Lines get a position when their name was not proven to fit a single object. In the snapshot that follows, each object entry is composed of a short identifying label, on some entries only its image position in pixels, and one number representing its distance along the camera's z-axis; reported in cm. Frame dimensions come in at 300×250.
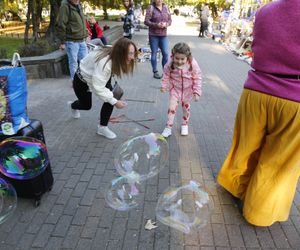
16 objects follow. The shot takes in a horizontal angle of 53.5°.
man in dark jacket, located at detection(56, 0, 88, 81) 595
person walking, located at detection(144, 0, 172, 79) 705
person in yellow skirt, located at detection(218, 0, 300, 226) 206
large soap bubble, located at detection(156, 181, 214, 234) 263
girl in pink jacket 378
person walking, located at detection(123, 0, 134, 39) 1087
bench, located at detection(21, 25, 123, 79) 723
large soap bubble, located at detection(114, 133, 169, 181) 309
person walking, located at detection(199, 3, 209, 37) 1689
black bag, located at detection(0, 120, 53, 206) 276
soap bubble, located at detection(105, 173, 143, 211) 287
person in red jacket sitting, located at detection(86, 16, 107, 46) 877
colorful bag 263
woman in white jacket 345
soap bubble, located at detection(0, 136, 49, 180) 261
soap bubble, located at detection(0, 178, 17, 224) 257
